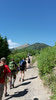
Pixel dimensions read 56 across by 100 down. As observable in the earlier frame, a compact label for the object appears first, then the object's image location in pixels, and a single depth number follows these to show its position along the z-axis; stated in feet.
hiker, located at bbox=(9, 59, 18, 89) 13.09
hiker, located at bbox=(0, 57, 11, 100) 7.97
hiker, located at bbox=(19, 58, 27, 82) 15.78
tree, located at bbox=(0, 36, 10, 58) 84.63
